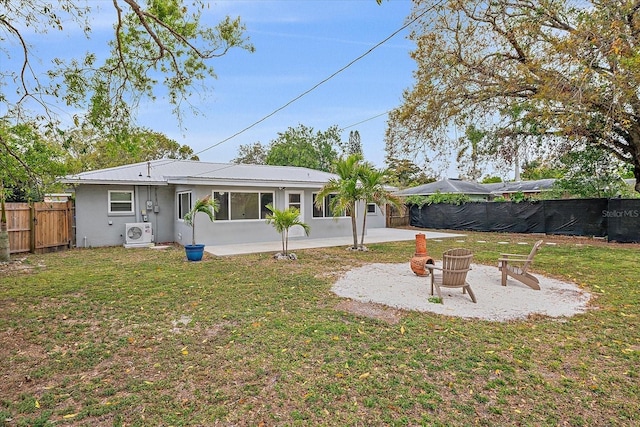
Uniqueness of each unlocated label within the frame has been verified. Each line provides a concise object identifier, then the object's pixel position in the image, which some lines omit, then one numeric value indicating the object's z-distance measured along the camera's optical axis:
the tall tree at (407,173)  37.47
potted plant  9.57
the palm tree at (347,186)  11.16
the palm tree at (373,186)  11.20
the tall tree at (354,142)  52.02
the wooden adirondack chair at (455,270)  5.71
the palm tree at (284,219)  9.95
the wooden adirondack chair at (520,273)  6.39
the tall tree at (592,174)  13.84
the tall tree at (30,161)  6.96
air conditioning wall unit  12.83
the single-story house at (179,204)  12.62
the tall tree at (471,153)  11.78
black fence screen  12.61
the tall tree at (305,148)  37.16
